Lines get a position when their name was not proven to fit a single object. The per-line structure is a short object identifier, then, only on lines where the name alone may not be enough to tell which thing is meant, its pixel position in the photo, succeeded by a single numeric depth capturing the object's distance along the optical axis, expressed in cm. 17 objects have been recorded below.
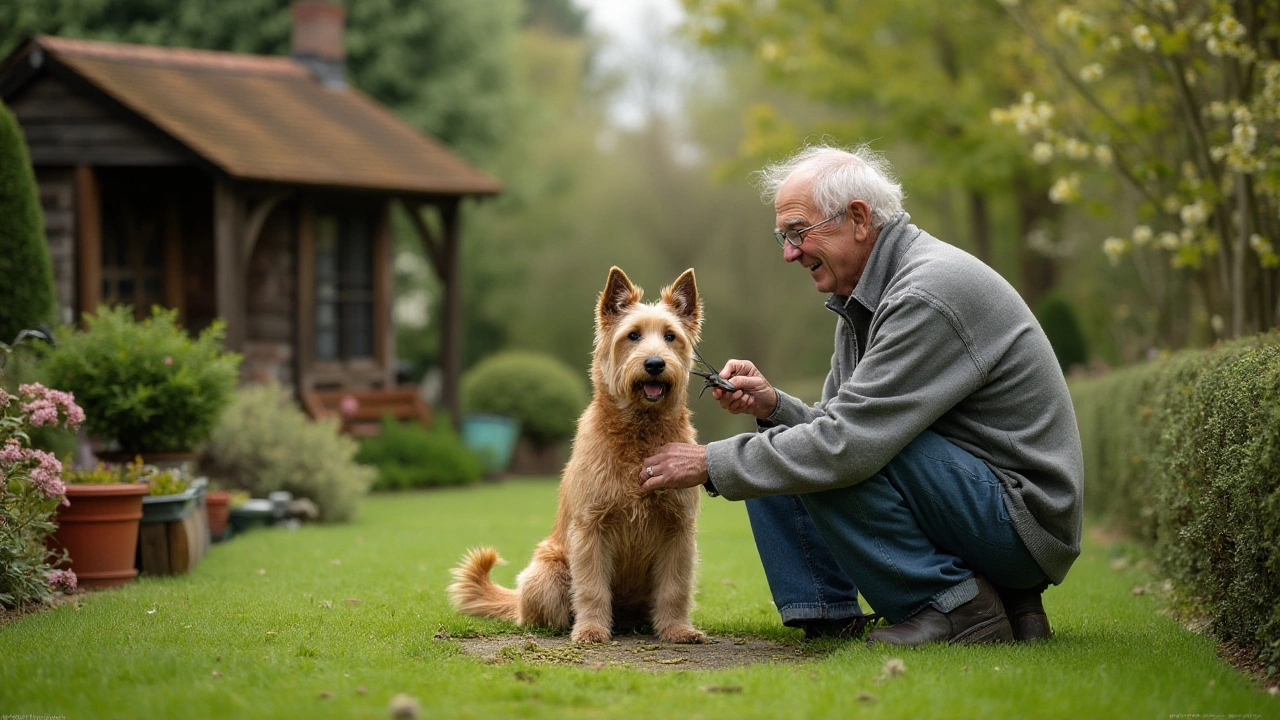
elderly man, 436
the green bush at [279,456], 1025
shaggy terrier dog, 497
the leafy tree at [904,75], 1744
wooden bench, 1488
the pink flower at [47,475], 550
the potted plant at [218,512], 873
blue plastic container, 1755
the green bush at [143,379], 751
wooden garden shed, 1309
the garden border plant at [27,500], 536
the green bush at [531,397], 1809
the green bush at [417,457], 1467
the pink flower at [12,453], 529
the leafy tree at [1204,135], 733
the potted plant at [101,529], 624
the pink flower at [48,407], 574
